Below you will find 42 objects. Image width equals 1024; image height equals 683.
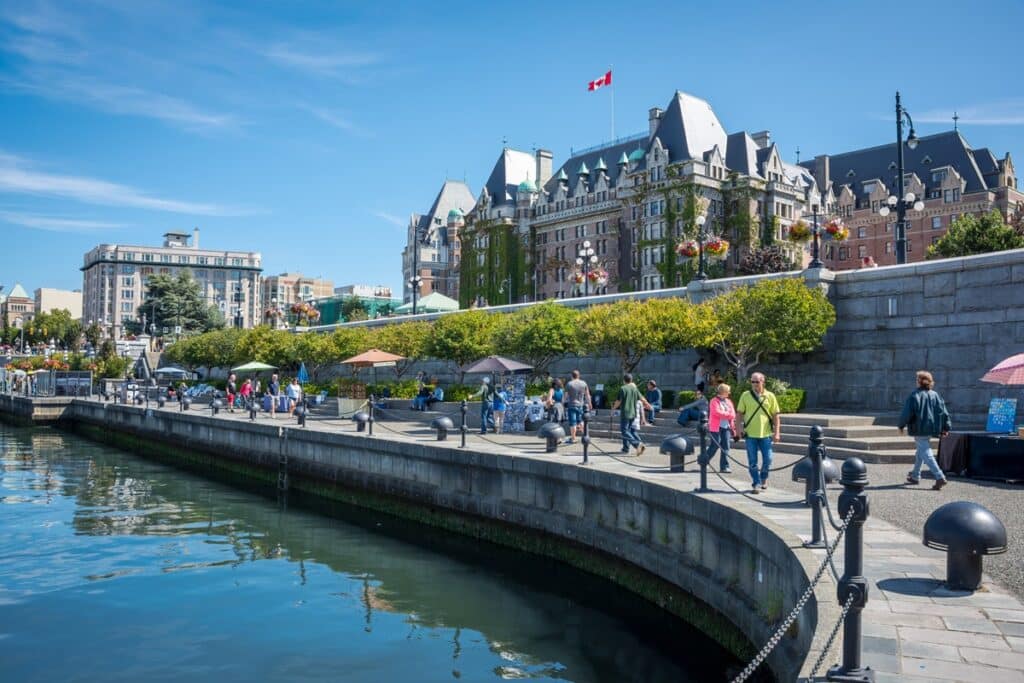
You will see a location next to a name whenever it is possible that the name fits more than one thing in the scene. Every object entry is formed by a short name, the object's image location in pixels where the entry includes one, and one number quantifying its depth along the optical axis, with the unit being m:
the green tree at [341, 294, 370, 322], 102.08
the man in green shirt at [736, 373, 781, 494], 13.13
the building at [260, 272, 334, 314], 190.75
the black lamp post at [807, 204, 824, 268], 25.19
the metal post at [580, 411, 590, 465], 16.58
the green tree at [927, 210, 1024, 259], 39.31
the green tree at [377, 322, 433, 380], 39.22
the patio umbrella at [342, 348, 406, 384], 35.94
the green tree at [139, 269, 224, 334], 98.25
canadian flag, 71.69
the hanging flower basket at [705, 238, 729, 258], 29.59
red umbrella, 14.53
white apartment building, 151.50
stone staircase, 17.79
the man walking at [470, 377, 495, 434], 25.44
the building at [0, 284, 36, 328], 180.12
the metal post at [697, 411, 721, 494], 12.44
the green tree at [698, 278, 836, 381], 24.31
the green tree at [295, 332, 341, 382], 45.52
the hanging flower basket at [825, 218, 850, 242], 25.58
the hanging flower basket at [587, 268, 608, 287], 39.00
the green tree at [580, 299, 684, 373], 26.47
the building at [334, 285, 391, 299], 155.00
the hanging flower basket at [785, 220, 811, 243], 26.45
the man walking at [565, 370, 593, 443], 21.42
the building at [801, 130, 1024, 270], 76.38
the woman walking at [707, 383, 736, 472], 14.76
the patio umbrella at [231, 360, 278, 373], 44.35
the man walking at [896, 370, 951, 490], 13.45
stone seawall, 9.43
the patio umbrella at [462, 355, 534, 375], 26.44
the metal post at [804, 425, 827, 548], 9.00
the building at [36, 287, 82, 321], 188.38
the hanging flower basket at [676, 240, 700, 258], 30.42
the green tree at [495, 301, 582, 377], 30.70
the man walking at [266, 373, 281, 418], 35.18
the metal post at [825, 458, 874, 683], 5.68
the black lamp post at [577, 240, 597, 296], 38.81
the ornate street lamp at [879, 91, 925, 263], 23.58
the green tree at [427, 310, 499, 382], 34.56
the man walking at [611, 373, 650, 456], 18.80
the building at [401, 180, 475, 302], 126.50
